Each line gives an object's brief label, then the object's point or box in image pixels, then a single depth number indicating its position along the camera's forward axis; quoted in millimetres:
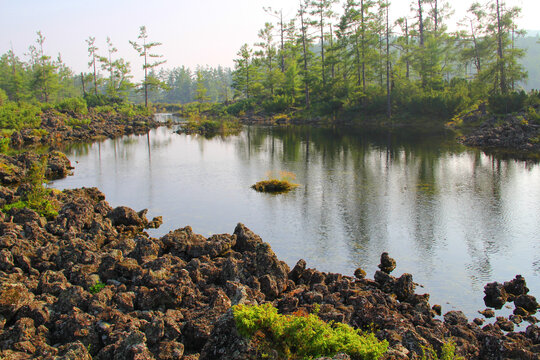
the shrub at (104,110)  68725
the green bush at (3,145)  29062
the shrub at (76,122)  51812
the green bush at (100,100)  79500
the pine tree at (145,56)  83562
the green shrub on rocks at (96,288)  9497
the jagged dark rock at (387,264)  11734
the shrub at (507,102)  40000
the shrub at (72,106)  59344
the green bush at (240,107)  75125
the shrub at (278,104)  68500
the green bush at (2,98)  55394
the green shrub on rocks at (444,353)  6911
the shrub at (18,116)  43875
